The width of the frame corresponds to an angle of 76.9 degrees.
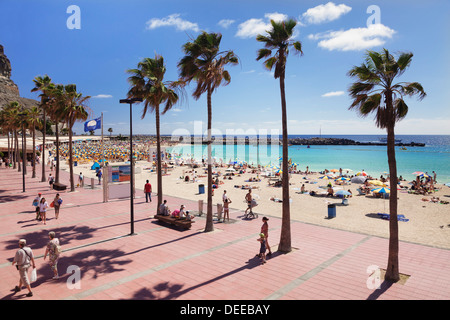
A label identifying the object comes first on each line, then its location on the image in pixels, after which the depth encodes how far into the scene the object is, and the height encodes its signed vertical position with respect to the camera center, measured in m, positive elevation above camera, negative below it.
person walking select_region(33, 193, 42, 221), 15.37 -3.02
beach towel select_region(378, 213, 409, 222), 16.69 -4.10
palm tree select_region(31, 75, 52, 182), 25.56 +5.78
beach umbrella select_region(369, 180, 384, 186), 24.08 -3.03
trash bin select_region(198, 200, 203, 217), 17.52 -3.67
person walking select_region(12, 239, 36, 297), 7.50 -3.02
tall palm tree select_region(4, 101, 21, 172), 38.06 +4.51
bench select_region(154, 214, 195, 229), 14.12 -3.70
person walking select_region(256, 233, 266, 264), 10.00 -3.54
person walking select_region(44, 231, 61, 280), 8.65 -3.20
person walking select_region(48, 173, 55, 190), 26.55 -2.91
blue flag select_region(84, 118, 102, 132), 36.23 +3.27
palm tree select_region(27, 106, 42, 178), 33.32 +3.61
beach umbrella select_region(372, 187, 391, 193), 20.99 -3.15
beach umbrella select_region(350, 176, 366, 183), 28.67 -3.19
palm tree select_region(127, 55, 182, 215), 15.43 +3.59
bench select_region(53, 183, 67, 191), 25.23 -3.34
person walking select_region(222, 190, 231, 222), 15.75 -3.39
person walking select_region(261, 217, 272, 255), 10.62 -3.05
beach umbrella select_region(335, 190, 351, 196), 22.07 -3.55
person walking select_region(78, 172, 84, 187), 27.72 -3.14
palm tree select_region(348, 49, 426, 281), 8.64 +1.48
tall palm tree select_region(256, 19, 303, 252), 10.88 +3.56
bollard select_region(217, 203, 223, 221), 15.98 -3.55
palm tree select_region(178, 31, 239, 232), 13.12 +3.93
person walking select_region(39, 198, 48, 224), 14.49 -2.99
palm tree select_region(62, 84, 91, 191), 23.05 +3.46
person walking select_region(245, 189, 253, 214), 16.81 -3.12
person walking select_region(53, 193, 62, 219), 15.54 -2.94
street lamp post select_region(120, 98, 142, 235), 13.24 +2.14
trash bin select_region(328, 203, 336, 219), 17.38 -3.85
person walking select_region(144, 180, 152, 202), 21.03 -3.11
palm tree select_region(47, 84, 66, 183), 22.84 +3.96
